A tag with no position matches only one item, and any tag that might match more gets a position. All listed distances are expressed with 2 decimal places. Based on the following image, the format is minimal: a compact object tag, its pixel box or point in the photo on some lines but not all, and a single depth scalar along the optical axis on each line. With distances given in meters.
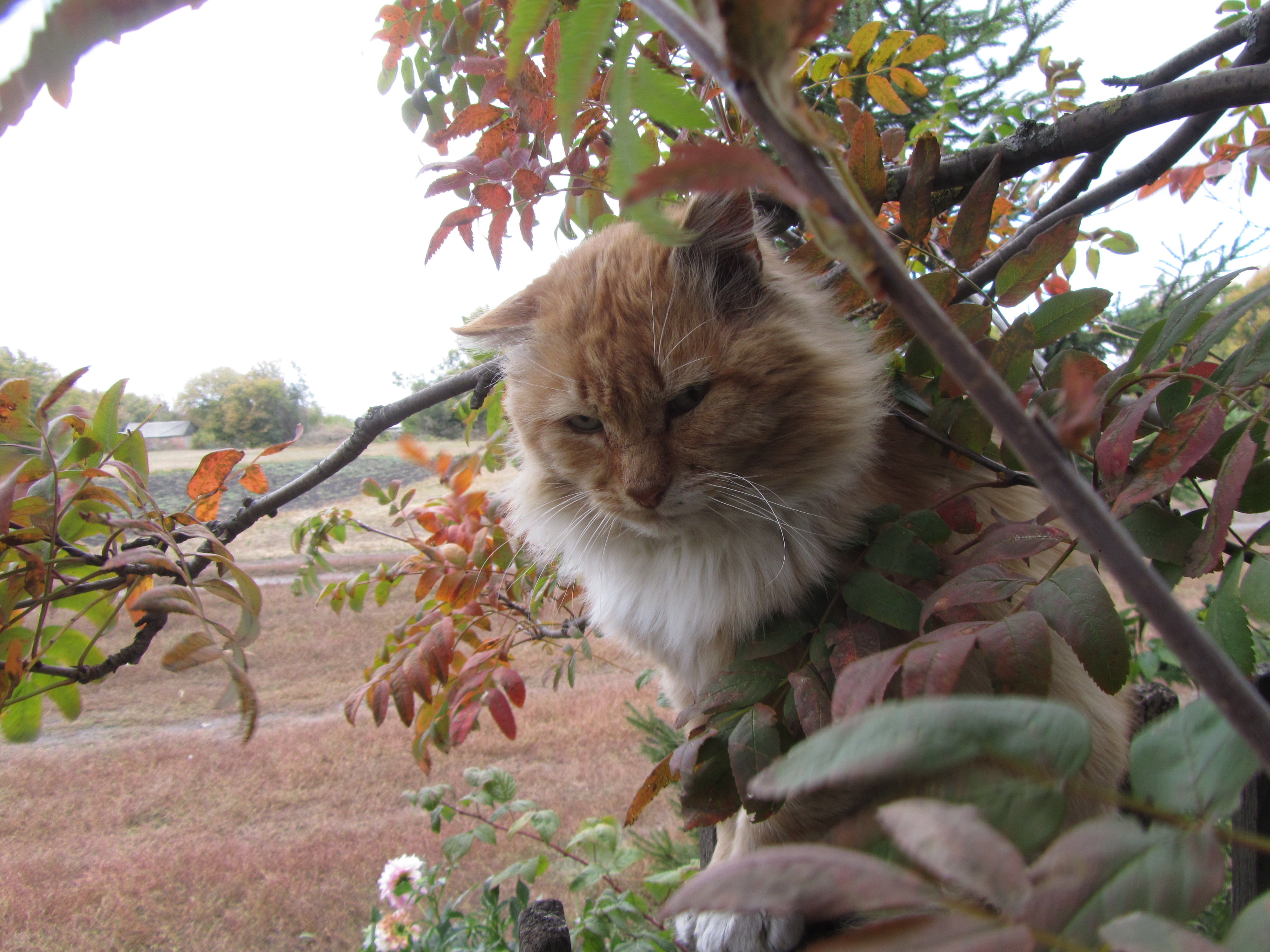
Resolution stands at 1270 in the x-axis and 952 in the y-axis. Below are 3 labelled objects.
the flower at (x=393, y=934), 0.50
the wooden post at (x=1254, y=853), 0.38
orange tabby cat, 0.34
